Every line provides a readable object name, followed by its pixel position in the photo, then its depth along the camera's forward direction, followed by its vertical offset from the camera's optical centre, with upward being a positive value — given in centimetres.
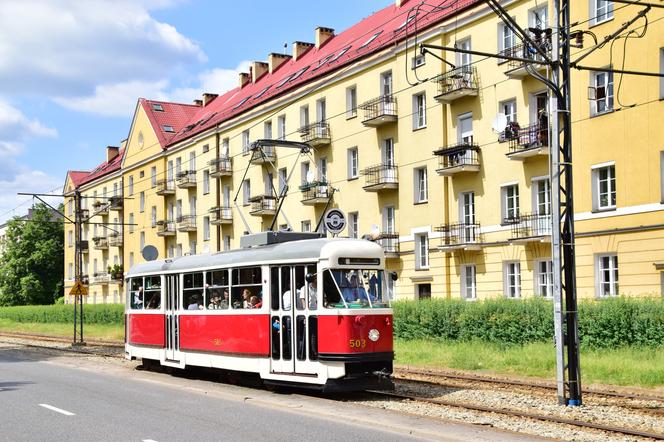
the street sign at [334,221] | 2259 +149
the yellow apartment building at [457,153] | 2734 +503
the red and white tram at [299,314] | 1600 -67
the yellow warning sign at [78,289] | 4016 -22
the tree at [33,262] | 9156 +244
